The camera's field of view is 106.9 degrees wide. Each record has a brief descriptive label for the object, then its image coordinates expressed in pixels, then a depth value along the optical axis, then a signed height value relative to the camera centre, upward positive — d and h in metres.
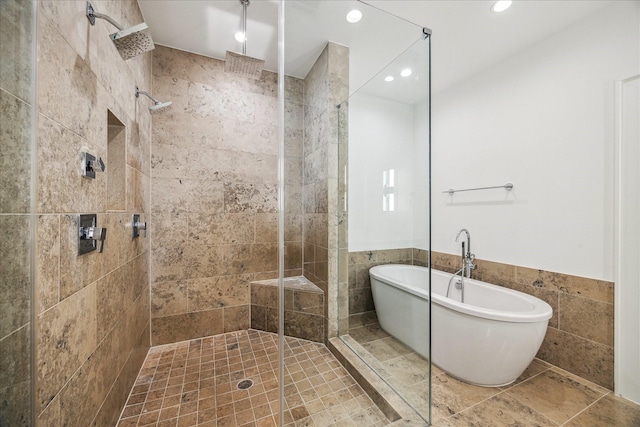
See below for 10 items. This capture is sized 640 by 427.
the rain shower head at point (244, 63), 1.68 +1.09
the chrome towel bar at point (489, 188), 2.11 +0.23
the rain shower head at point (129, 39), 1.06 +0.86
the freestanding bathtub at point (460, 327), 1.46 -0.75
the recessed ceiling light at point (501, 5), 1.57 +1.39
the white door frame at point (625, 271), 1.47 -0.37
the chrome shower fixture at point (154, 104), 1.73 +0.87
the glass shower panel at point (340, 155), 1.58 +0.43
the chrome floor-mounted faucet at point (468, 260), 2.29 -0.47
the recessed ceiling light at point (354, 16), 1.69 +1.42
